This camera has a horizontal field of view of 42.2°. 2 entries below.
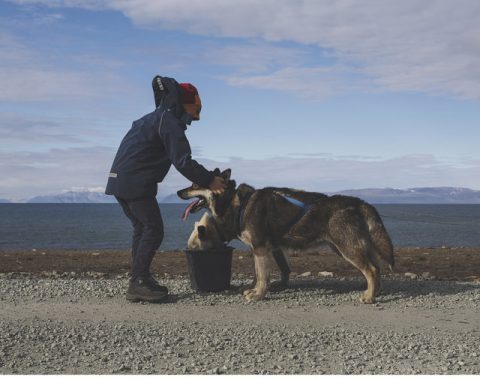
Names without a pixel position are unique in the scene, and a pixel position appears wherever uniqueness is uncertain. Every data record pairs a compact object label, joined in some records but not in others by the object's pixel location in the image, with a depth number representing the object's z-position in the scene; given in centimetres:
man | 906
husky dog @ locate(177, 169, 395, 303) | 950
